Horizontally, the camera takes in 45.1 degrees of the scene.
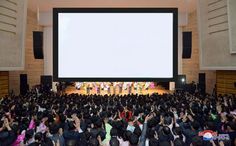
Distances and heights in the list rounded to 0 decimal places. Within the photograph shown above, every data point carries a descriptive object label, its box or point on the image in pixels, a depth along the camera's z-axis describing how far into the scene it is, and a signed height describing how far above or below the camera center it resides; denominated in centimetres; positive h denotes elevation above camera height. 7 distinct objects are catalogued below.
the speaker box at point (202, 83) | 2065 -80
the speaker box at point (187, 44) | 1791 +179
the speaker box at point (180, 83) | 2202 -85
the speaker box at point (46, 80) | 2216 -64
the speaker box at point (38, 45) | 1777 +168
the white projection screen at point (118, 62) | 1575 +57
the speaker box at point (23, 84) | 2002 -90
